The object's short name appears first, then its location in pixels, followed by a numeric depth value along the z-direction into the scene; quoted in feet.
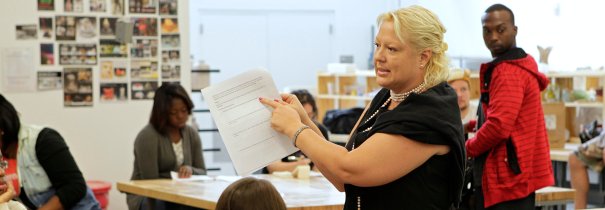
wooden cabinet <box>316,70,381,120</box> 36.65
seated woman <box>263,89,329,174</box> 18.84
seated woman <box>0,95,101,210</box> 15.12
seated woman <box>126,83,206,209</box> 18.54
